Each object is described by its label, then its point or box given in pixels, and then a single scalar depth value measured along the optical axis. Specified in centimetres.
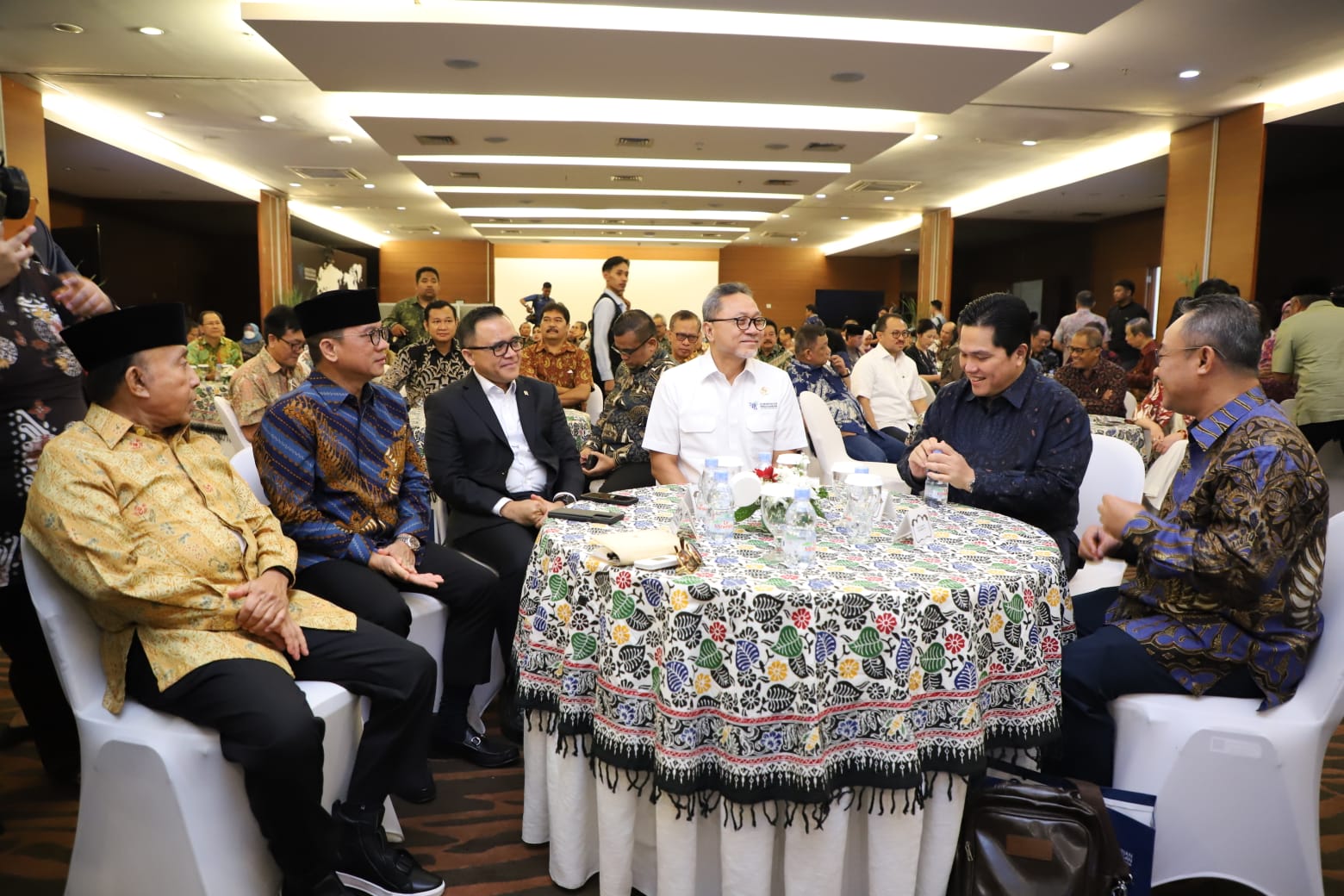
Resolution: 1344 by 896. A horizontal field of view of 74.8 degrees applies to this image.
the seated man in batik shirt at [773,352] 740
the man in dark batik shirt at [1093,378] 584
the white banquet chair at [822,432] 427
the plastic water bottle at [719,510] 224
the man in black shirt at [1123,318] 1023
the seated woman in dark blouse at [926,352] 970
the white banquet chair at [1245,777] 191
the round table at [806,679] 174
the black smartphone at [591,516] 238
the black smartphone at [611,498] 271
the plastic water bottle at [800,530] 198
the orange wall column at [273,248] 1455
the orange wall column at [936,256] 1548
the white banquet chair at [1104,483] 306
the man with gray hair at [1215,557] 190
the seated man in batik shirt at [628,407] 444
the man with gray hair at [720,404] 338
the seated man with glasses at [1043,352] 953
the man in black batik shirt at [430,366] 515
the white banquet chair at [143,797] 180
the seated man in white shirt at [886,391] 659
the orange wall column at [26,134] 809
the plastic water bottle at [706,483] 234
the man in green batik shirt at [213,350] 821
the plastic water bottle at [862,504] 214
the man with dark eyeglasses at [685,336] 537
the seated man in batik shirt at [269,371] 463
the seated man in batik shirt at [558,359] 573
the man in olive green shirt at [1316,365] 572
